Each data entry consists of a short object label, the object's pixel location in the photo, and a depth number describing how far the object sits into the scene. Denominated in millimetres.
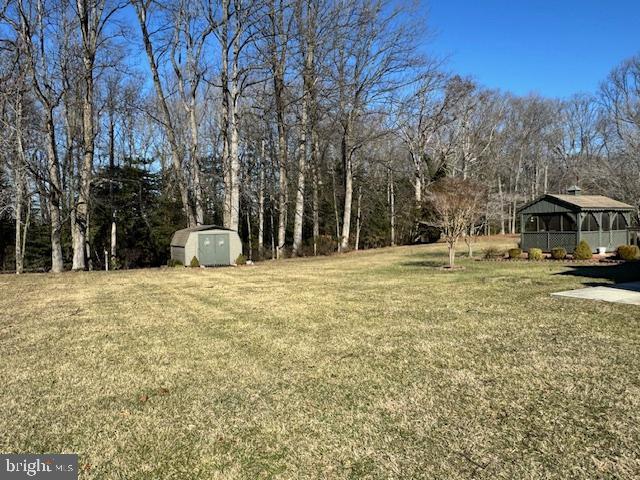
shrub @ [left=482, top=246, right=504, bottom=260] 18469
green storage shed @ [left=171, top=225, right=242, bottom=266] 18359
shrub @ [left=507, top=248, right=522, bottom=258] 18022
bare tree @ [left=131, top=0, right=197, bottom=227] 21438
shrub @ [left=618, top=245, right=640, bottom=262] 16188
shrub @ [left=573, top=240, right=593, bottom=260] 16781
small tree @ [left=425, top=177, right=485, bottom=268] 14977
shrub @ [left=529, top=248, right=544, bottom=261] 17297
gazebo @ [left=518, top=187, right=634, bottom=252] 18734
